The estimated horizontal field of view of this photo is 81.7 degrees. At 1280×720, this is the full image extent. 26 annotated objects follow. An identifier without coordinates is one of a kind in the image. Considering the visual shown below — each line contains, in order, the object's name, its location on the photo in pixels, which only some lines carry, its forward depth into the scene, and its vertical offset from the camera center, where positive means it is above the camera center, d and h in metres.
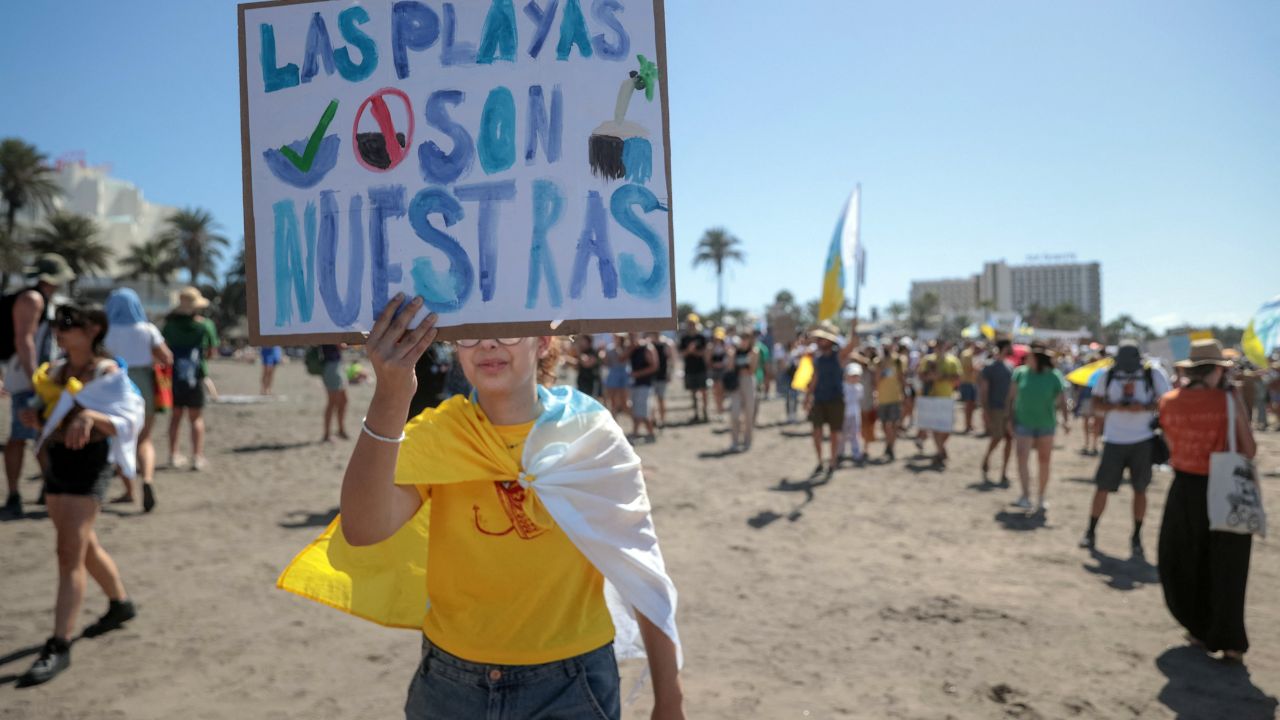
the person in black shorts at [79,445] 3.91 -0.53
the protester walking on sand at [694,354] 15.11 -0.37
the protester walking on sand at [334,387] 10.61 -0.65
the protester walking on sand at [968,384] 15.83 -1.13
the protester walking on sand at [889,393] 11.99 -0.98
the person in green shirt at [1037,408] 7.91 -0.84
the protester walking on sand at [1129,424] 6.63 -0.88
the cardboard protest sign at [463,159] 1.70 +0.42
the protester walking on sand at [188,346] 8.59 +0.00
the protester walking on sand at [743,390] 11.68 -0.94
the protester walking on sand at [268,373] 19.46 -0.75
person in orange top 4.48 -1.32
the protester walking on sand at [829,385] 9.80 -0.68
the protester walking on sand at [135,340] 7.64 +0.07
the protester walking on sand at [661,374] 14.39 -0.72
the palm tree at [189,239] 65.25 +9.43
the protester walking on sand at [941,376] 11.22 -0.71
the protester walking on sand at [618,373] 14.69 -0.70
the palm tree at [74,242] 48.38 +7.19
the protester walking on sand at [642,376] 12.63 -0.66
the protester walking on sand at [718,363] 17.75 -0.66
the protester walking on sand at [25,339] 5.73 +0.08
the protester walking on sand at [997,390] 10.51 -0.84
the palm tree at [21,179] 44.34 +10.36
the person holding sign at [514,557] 1.81 -0.56
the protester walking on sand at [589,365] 14.46 -0.53
